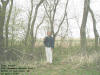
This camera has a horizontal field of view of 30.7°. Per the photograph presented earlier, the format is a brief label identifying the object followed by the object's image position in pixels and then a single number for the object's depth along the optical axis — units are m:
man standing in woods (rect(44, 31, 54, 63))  10.88
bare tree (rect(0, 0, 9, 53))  13.35
